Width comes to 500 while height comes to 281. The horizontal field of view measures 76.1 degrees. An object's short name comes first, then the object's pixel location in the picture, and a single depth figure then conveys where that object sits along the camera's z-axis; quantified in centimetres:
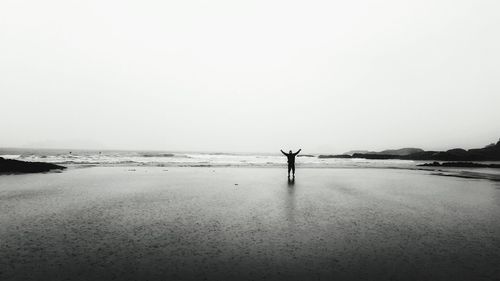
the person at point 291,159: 2511
